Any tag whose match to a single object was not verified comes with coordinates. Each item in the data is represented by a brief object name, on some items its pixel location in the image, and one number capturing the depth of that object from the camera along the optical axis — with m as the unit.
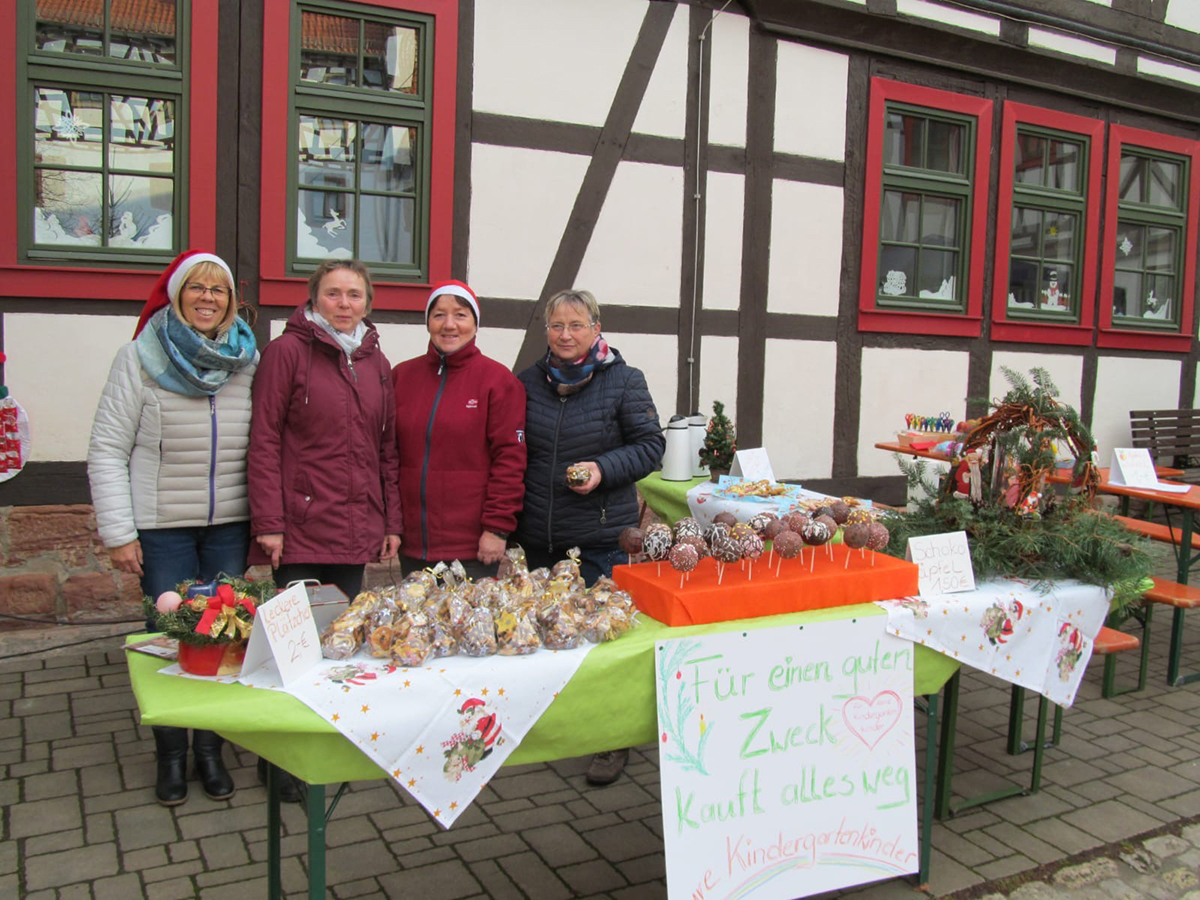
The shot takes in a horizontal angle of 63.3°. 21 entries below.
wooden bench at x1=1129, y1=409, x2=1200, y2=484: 7.98
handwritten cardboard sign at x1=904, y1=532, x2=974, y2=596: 2.68
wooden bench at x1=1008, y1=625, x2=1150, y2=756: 3.51
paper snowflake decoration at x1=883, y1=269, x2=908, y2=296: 6.75
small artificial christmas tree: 4.68
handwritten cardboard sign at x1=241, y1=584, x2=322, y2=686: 1.85
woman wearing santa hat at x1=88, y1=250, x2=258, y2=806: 2.86
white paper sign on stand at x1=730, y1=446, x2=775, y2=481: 4.43
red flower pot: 1.96
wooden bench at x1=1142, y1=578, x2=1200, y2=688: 4.05
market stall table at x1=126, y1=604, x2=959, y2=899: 1.82
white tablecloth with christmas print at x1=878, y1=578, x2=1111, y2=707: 2.57
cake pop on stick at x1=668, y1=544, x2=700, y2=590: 2.35
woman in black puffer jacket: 3.17
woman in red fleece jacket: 3.10
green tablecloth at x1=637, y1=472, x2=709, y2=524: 4.50
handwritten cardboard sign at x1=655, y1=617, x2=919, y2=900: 2.23
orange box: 2.34
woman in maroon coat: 2.93
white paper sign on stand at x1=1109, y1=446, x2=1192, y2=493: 4.91
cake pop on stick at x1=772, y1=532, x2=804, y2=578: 2.51
